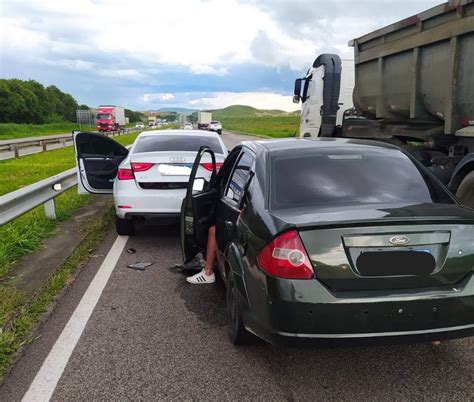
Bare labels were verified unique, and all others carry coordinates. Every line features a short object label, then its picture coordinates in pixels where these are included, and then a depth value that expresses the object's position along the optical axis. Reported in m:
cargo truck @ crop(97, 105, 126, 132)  66.19
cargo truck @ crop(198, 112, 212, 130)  91.12
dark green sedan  2.90
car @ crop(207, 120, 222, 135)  73.65
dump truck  5.85
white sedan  6.86
